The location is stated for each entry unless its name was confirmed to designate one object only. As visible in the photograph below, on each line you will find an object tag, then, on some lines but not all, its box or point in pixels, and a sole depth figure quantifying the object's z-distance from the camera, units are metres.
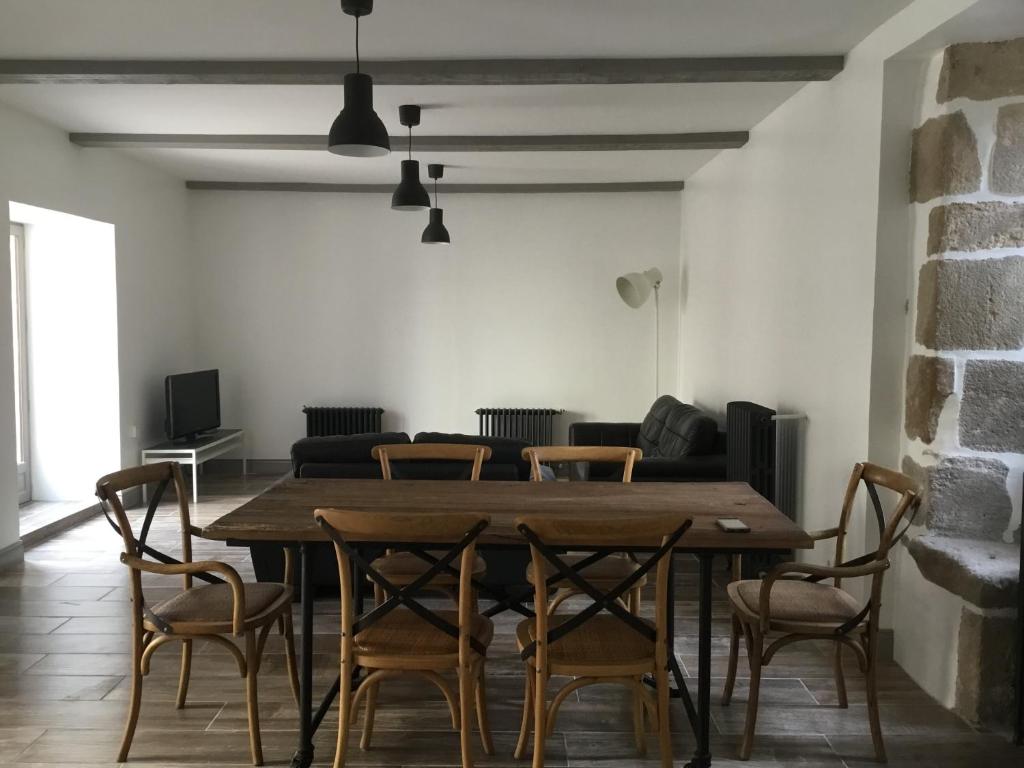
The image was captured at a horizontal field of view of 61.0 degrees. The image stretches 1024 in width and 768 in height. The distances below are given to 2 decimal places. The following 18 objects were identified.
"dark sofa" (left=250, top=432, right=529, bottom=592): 4.16
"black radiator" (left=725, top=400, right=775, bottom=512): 4.55
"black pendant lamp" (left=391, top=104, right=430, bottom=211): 5.05
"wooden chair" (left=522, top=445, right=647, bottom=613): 3.11
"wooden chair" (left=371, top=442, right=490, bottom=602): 3.16
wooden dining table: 2.54
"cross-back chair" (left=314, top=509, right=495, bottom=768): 2.31
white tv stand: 6.59
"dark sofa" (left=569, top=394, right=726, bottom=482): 5.08
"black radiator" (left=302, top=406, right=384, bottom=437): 7.96
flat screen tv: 6.77
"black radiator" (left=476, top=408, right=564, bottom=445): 8.03
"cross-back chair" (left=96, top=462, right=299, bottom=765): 2.61
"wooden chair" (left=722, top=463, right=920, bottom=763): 2.67
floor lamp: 7.09
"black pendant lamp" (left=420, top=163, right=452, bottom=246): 6.48
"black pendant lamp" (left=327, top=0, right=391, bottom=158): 3.13
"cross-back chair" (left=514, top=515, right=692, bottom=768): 2.26
